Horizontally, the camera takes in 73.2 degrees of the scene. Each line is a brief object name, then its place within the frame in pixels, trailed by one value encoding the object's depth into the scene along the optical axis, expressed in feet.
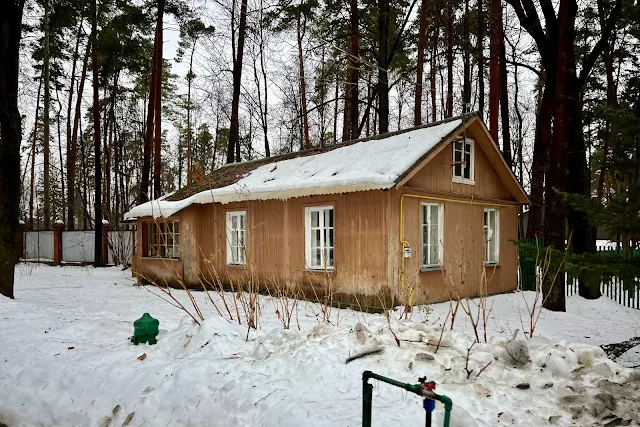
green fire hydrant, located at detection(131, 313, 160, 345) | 17.95
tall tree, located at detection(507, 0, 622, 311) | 28.53
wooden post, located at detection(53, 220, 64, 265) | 66.03
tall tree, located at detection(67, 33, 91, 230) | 66.69
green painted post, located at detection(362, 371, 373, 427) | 9.57
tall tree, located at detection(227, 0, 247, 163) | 57.00
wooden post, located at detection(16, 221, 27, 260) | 70.90
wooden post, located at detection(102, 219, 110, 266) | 61.72
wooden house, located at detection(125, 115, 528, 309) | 29.04
